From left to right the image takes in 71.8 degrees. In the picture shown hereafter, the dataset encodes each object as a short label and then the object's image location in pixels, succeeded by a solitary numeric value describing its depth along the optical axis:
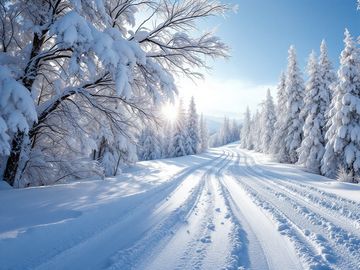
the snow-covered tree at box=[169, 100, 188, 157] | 47.72
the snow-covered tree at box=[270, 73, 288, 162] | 31.47
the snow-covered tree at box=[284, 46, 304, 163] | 29.53
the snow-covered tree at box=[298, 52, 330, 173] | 23.52
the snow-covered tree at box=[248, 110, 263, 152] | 63.12
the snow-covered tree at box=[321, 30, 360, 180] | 18.19
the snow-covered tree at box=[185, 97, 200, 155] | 50.59
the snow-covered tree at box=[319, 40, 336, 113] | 25.27
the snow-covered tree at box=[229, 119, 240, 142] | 138.25
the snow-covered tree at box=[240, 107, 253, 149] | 80.14
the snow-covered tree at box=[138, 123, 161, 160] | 48.28
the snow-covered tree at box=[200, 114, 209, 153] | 73.03
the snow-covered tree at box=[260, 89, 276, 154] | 48.69
